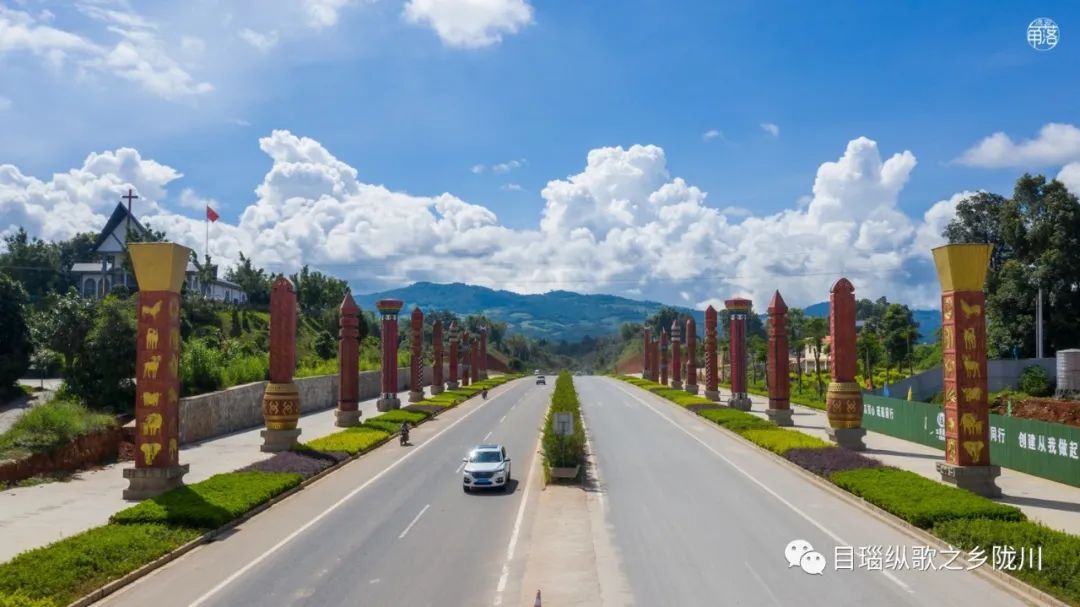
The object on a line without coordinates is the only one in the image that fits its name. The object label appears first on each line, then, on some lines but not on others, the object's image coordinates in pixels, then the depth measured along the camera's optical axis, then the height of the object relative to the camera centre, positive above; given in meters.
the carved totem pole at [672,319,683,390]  84.00 -2.89
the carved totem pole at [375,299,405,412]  53.47 -2.11
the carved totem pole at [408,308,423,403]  62.00 -2.28
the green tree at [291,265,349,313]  101.75 +5.93
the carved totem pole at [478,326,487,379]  114.19 -2.63
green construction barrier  26.67 -4.39
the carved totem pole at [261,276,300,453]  33.47 -1.85
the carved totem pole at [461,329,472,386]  94.75 -2.79
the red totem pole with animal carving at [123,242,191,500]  23.75 -1.15
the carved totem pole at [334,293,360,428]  43.16 -1.69
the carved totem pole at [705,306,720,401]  63.97 -1.97
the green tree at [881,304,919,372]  76.38 -0.18
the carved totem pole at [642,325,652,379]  112.43 -2.83
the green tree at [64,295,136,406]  37.31 -1.31
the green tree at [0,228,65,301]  92.69 +8.57
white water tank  48.97 -2.70
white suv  24.55 -4.33
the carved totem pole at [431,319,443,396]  73.62 -2.64
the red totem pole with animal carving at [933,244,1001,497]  24.52 -1.35
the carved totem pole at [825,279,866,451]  34.44 -2.05
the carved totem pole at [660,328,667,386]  98.97 -3.16
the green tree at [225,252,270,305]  102.94 +7.31
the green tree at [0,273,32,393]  50.09 +0.92
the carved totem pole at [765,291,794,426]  44.50 -1.69
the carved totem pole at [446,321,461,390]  82.38 -2.76
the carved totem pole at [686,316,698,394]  75.06 -2.40
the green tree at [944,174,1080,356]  57.56 +4.72
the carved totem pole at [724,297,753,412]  54.25 -1.27
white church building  87.75 +8.74
